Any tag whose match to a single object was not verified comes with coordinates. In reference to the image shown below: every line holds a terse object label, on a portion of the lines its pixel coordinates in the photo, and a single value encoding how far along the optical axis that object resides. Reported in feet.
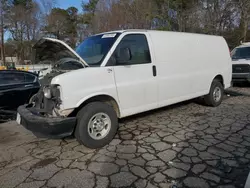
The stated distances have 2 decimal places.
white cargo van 11.32
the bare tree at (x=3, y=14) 89.51
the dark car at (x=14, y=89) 18.25
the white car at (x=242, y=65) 30.09
